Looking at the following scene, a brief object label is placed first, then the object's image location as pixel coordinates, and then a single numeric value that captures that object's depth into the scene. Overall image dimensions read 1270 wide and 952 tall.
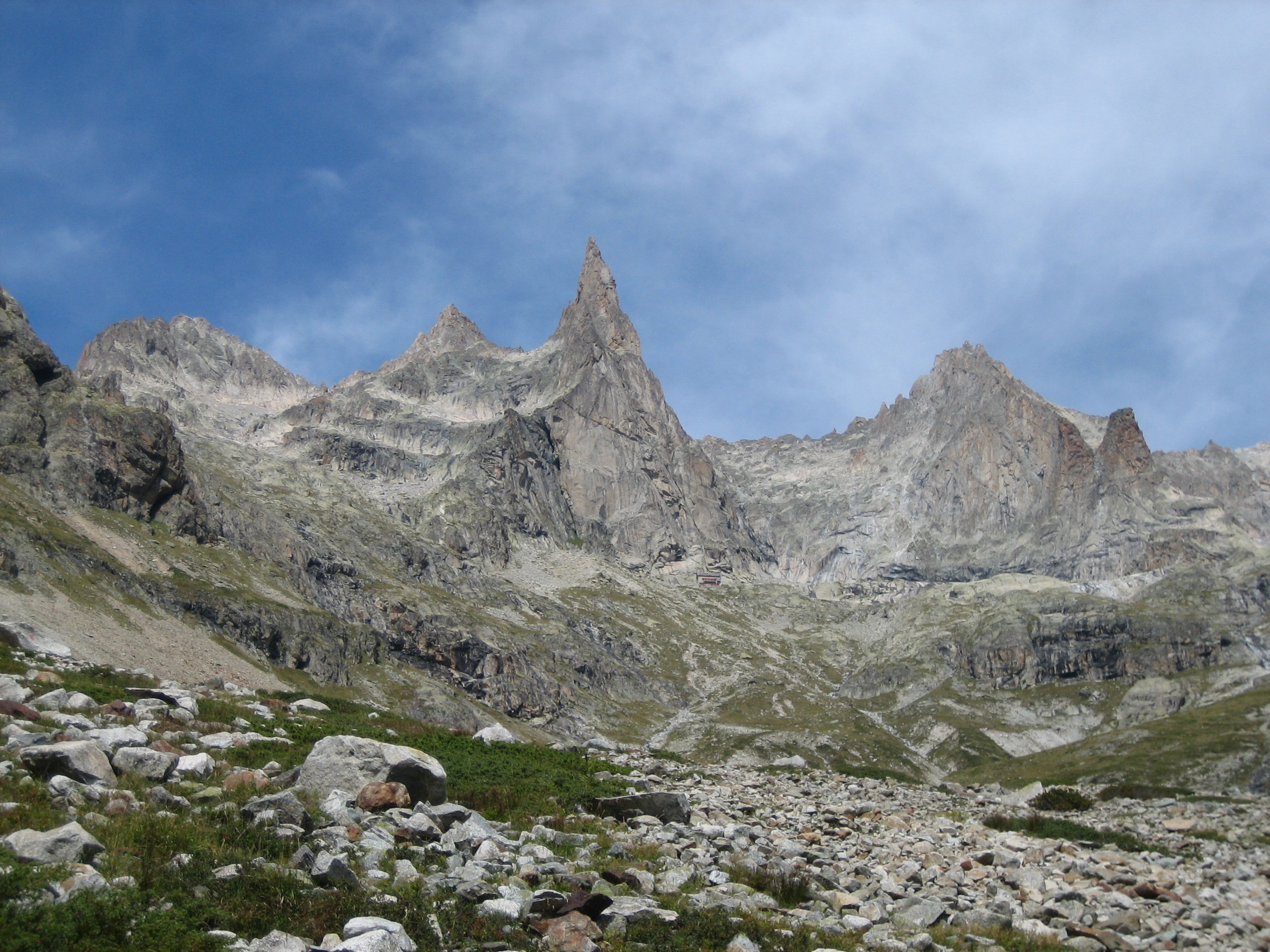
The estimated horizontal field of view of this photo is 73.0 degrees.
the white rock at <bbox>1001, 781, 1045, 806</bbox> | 51.99
